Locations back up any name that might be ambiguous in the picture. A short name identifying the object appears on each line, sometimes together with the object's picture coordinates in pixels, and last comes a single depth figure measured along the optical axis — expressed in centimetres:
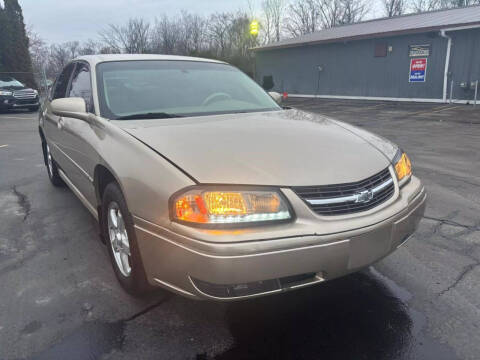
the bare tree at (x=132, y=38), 5081
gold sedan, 192
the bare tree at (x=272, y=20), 5016
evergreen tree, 2550
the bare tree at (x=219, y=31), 4497
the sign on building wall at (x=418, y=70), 1769
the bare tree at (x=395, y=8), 4675
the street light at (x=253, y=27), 1741
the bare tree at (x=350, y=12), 4675
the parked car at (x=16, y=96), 1678
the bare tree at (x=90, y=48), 5188
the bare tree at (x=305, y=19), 4820
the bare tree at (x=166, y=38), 4684
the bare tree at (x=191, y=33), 4700
